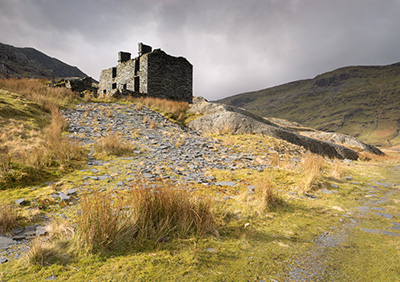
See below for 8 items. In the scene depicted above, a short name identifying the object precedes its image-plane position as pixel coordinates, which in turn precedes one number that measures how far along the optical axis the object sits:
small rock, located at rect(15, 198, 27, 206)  3.33
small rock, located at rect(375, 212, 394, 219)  3.52
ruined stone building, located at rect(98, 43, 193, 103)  26.62
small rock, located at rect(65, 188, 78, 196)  3.87
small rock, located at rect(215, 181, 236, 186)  4.93
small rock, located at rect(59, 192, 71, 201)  3.60
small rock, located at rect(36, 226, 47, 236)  2.49
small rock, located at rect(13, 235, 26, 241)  2.41
